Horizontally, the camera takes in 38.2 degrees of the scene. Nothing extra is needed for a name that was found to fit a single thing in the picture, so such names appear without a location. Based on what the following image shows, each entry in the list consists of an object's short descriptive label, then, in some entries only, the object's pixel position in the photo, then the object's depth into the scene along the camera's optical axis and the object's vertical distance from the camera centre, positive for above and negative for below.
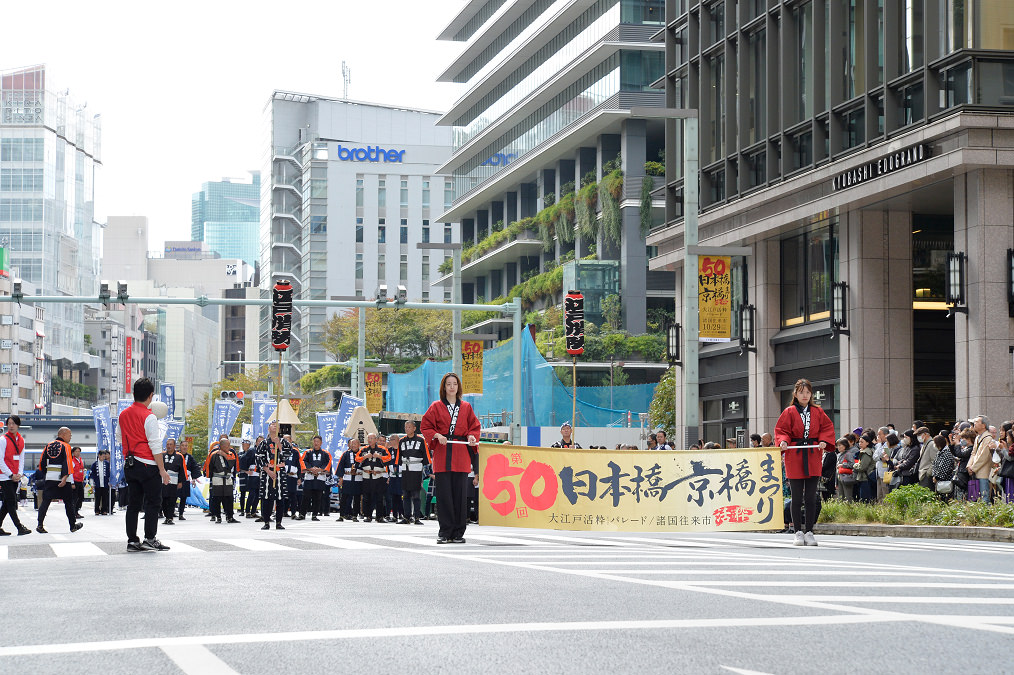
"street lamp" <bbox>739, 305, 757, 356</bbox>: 38.75 +2.58
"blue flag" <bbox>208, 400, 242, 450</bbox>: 46.01 +0.30
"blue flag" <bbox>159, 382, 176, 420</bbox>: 58.15 +1.24
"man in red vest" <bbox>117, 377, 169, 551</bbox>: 15.06 -0.32
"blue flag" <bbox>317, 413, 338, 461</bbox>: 40.25 -0.10
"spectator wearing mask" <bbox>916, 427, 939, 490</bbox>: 23.81 -0.56
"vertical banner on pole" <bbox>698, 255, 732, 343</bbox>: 28.70 +2.56
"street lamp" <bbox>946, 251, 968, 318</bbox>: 28.48 +2.82
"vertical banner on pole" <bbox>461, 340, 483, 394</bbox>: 42.81 +1.83
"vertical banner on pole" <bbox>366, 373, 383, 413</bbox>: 58.91 +1.41
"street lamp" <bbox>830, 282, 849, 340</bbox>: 33.53 +2.71
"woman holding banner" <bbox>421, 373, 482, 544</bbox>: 16.55 -0.28
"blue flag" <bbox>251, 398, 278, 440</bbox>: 45.69 +0.35
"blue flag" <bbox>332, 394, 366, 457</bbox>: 39.94 +0.15
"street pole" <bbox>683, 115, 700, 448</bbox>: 25.38 +2.57
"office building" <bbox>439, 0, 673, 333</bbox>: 63.53 +13.27
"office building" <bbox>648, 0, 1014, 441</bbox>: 28.20 +5.03
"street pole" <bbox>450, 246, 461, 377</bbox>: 42.75 +3.29
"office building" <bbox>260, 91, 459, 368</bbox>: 136.75 +20.88
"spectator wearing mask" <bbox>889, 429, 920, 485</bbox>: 24.53 -0.59
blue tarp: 41.56 +1.11
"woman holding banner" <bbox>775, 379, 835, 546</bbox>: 16.94 -0.24
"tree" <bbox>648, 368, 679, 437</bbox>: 46.22 +0.62
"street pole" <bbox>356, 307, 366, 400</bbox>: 53.37 +2.54
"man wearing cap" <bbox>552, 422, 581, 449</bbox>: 24.05 -0.15
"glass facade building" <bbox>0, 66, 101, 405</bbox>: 155.88 +24.64
